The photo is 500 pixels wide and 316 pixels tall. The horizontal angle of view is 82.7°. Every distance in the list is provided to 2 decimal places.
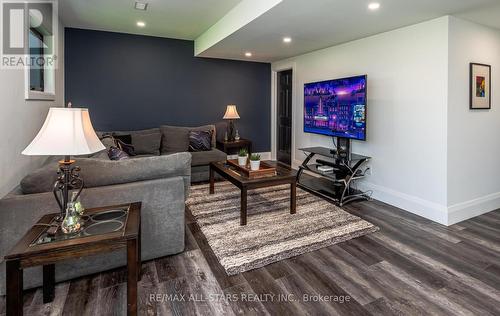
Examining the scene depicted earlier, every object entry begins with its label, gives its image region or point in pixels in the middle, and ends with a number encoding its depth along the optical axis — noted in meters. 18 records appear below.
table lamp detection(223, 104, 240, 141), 5.67
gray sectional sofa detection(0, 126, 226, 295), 1.81
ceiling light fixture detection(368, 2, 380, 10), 2.69
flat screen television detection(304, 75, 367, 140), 3.70
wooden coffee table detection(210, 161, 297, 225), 2.97
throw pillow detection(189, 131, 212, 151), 5.12
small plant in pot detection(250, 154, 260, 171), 3.31
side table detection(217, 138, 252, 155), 5.56
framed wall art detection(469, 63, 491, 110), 3.19
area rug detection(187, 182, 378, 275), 2.43
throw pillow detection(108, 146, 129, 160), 3.09
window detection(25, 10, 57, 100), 2.79
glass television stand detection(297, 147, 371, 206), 3.79
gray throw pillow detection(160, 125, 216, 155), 5.09
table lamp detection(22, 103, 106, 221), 1.54
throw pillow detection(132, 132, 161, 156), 4.80
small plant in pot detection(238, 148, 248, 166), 3.60
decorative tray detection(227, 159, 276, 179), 3.24
